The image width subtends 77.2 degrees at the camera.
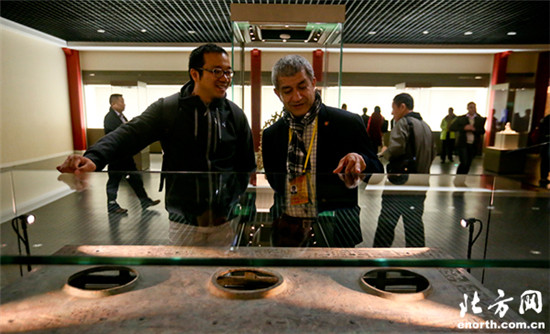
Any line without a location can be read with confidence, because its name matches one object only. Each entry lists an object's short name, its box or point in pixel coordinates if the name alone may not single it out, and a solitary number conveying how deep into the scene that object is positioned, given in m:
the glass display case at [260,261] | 0.81
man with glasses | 1.80
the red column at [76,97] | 10.71
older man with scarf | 1.54
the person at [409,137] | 3.24
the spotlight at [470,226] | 0.97
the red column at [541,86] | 10.29
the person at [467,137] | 6.73
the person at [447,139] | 10.06
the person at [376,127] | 7.26
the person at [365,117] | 8.45
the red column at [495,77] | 10.75
